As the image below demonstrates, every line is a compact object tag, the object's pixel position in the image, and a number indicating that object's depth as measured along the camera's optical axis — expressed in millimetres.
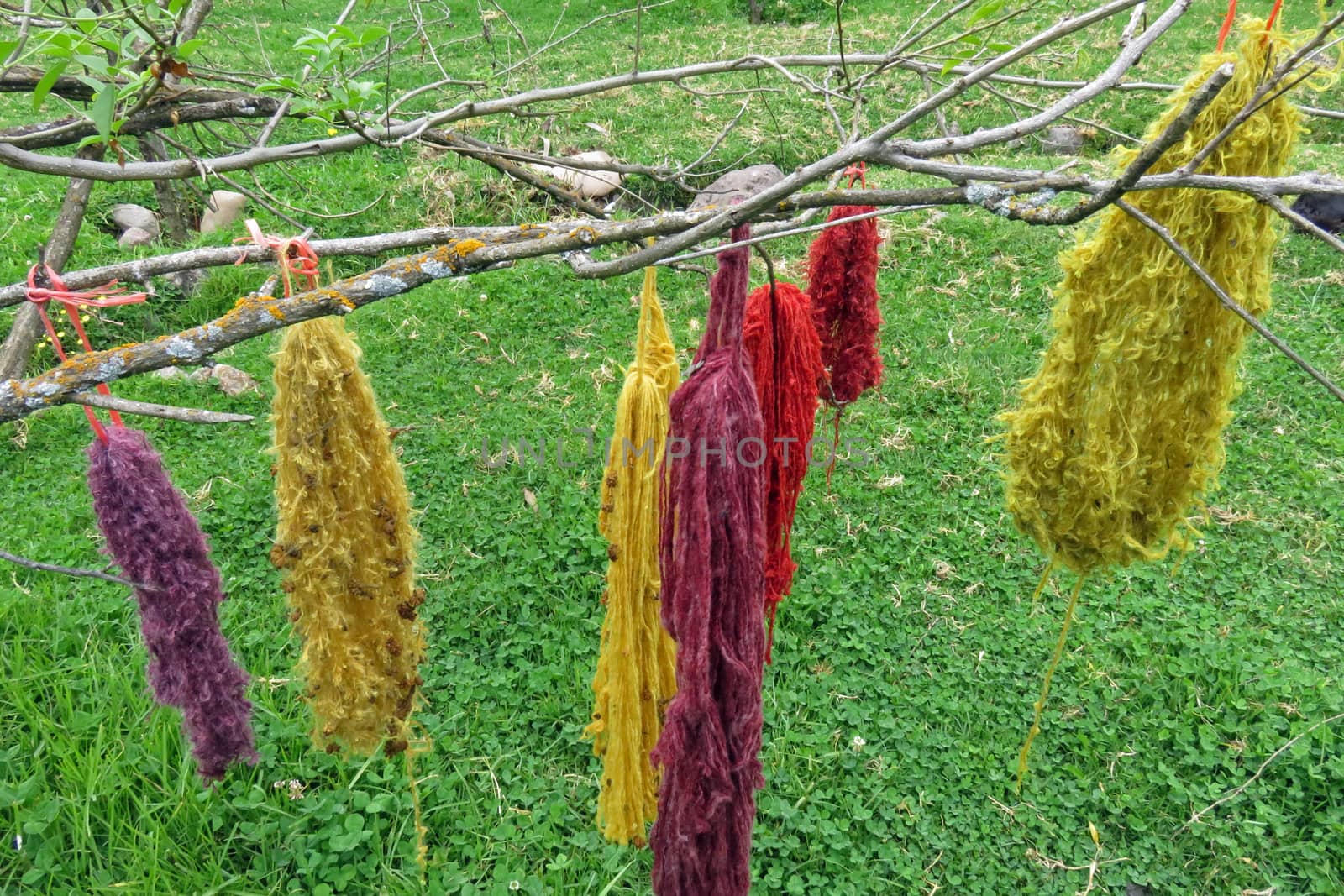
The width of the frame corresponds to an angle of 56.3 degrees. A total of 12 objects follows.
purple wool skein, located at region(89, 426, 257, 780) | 980
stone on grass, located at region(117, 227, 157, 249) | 2577
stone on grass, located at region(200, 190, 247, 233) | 2778
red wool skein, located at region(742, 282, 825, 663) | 1096
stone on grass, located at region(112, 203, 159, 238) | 2700
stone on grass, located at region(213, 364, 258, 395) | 1995
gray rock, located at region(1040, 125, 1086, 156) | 3450
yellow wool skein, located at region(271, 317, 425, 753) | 944
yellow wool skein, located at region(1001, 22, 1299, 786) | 877
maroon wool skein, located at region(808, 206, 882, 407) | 1417
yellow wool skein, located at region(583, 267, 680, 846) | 977
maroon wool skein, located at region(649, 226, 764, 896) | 908
